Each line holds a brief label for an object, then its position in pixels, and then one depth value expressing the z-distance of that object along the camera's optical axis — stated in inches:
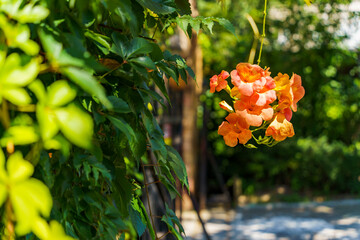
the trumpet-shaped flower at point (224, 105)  39.1
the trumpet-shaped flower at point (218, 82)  39.1
